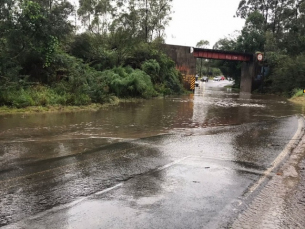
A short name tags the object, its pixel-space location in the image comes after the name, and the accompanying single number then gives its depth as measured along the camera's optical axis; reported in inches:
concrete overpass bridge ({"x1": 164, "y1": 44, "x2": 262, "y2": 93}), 1697.8
